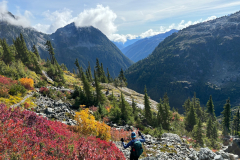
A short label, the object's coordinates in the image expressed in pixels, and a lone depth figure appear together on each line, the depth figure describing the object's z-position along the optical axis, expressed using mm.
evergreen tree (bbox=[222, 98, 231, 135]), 54859
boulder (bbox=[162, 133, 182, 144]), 17334
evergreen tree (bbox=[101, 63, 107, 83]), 85194
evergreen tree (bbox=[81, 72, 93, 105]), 32862
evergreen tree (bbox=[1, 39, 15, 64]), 39000
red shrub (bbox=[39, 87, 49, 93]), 25869
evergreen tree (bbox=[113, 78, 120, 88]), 85594
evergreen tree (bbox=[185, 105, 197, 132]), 50562
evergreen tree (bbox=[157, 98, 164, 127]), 37788
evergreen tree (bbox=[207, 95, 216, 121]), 67500
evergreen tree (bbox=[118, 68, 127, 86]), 93462
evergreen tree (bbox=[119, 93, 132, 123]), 27797
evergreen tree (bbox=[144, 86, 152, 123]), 36650
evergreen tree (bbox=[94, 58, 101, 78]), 85500
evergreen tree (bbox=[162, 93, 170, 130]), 38000
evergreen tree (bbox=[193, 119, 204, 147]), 29938
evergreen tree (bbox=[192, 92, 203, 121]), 67788
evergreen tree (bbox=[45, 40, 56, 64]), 73406
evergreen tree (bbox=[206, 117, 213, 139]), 43844
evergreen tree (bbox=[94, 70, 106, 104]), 35269
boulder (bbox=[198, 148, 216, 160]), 11773
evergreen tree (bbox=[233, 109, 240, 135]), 57325
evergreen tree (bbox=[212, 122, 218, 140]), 43219
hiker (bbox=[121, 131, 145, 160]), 8133
